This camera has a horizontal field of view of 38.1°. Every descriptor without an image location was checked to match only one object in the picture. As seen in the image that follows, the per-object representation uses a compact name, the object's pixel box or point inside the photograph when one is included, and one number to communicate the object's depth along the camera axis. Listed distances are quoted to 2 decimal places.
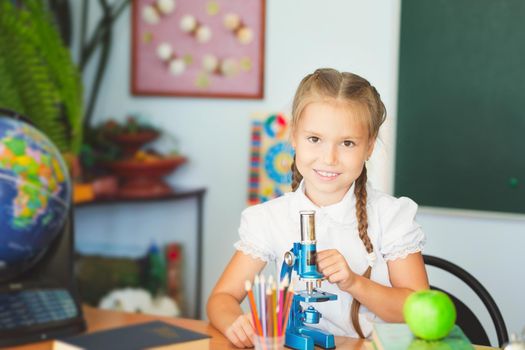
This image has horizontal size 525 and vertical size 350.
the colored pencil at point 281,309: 1.17
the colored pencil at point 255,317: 1.21
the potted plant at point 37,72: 2.67
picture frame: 3.35
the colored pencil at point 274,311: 1.18
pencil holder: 1.20
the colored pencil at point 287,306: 1.20
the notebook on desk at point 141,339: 1.16
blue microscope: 1.24
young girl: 1.51
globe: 1.44
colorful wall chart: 3.32
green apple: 1.17
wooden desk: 1.36
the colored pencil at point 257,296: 1.17
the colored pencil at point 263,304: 1.17
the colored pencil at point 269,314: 1.17
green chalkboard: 2.73
